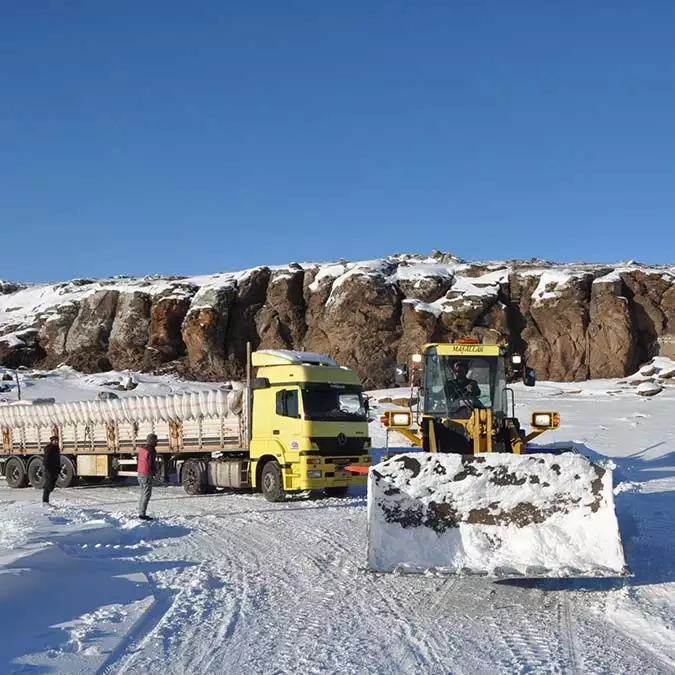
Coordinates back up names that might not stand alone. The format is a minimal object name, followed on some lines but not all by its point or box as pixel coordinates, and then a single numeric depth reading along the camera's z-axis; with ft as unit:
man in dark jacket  59.06
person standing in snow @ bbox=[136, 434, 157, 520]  46.93
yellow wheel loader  25.88
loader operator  44.65
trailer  56.65
